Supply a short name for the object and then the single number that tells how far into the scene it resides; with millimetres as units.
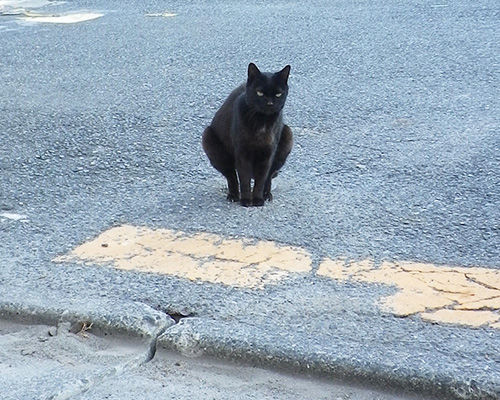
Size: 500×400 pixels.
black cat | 4746
